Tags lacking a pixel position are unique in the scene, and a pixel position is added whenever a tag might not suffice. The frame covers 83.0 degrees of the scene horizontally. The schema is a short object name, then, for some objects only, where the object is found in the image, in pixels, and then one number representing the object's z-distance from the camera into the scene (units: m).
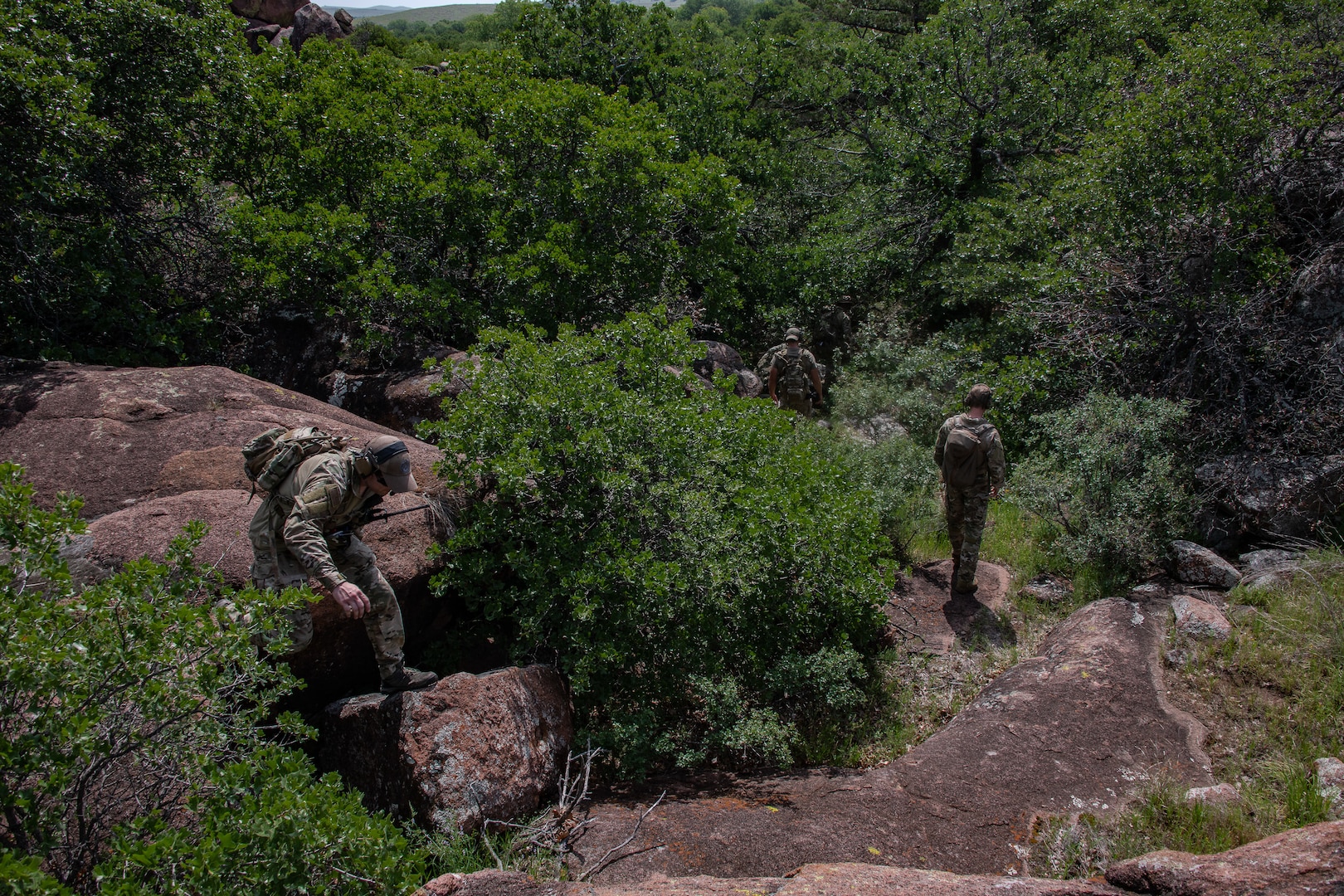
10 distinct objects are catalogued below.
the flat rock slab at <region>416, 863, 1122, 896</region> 2.80
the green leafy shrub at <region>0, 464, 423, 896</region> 2.43
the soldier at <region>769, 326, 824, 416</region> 9.85
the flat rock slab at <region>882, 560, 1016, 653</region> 6.41
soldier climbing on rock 3.95
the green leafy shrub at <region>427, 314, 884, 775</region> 4.65
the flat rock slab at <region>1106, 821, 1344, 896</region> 2.59
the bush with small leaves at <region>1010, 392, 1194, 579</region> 6.70
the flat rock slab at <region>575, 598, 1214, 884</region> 3.63
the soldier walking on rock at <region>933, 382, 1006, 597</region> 6.64
